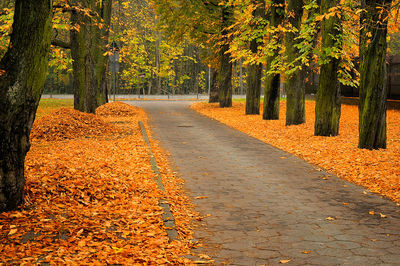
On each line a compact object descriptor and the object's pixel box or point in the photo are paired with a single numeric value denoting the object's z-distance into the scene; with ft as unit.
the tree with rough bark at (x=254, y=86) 86.12
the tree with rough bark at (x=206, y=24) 99.81
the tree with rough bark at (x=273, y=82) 70.52
